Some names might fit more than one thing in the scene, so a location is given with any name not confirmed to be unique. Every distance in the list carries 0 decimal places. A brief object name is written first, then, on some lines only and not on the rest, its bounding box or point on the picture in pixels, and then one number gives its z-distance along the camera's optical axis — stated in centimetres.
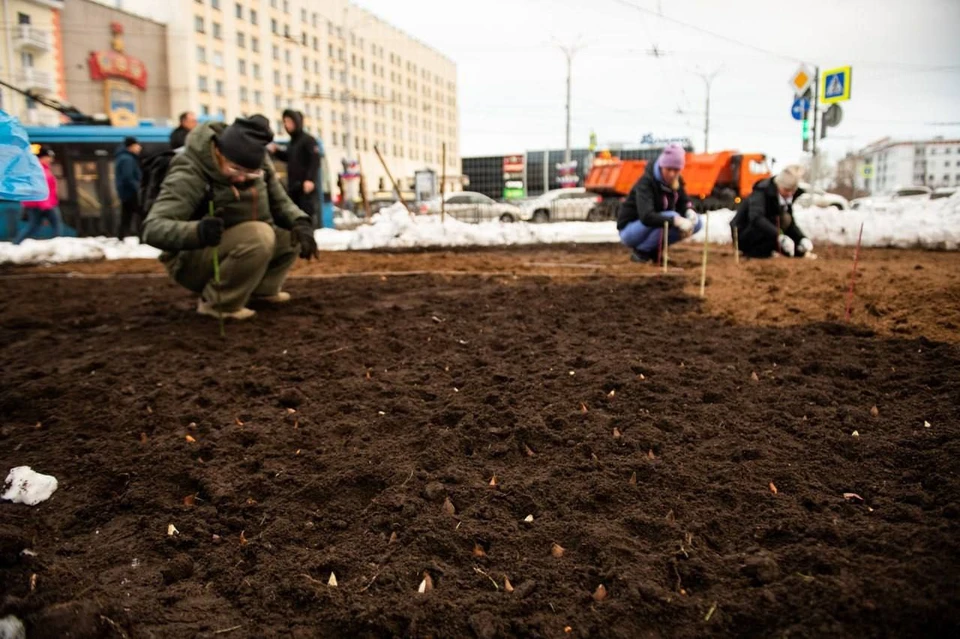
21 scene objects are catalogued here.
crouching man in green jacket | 390
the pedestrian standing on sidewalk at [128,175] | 958
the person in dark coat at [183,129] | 726
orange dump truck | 2284
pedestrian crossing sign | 1070
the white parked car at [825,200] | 1775
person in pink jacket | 1059
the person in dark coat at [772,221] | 666
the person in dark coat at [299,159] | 716
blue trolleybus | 1269
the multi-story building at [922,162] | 8006
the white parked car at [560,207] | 2183
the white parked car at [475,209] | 2205
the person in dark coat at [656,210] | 652
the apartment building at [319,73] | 4516
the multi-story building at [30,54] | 3225
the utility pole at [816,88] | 1120
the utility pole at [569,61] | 2894
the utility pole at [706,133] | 3177
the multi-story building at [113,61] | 3866
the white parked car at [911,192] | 3080
